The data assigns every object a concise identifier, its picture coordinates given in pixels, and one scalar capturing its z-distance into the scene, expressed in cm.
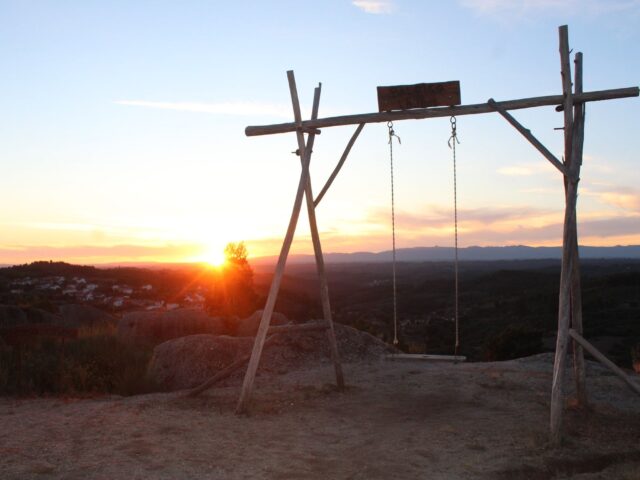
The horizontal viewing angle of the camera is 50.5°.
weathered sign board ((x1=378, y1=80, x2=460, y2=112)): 744
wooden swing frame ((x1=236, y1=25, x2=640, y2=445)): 649
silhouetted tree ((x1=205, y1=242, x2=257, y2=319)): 1955
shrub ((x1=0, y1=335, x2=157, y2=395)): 879
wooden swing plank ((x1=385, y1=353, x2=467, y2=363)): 912
